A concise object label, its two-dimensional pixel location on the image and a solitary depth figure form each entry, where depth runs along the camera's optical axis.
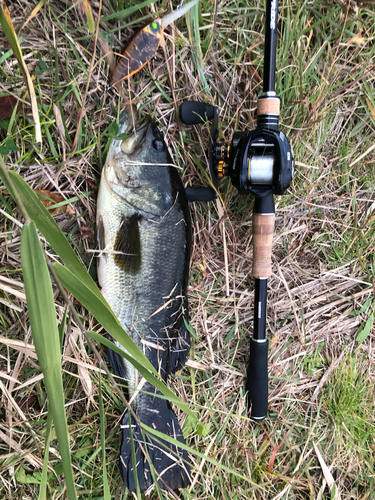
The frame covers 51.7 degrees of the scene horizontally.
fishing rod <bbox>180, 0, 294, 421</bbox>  0.35
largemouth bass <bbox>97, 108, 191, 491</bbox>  0.37
